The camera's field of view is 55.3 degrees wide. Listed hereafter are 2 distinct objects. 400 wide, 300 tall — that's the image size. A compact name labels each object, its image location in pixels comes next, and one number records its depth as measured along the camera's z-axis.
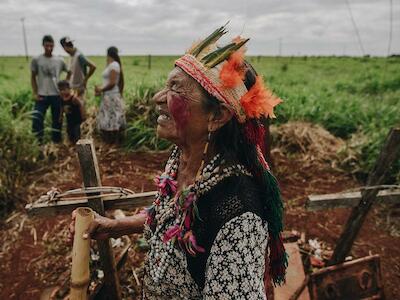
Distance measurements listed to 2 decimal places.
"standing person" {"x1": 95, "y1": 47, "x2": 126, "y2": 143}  5.65
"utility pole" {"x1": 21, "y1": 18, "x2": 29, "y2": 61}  41.66
